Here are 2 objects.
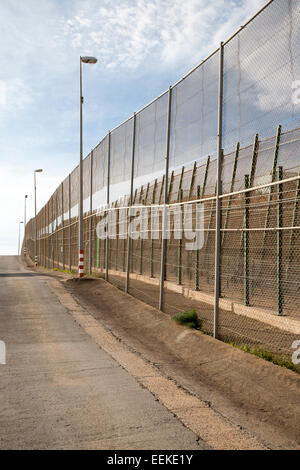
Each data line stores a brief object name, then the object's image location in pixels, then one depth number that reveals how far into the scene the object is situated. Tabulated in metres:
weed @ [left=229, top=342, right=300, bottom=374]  6.36
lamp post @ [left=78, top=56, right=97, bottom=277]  18.22
